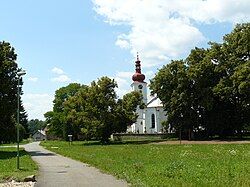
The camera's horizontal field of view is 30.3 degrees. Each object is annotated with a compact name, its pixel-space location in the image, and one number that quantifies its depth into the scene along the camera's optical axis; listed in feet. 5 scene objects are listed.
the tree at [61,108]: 347.77
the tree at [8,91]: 154.10
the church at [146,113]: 353.72
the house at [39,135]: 620.90
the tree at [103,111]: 236.43
